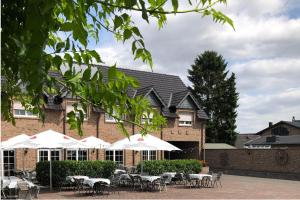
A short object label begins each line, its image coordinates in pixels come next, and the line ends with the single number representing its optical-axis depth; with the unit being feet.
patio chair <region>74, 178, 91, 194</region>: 68.90
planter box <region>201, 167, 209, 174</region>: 115.96
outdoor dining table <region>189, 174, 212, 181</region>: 78.89
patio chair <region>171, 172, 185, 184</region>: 82.84
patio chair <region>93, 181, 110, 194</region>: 67.46
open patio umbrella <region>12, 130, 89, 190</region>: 69.41
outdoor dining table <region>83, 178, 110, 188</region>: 66.79
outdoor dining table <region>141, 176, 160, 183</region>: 72.18
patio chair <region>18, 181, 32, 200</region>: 56.42
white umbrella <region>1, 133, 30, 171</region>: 71.36
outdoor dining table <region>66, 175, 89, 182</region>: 70.70
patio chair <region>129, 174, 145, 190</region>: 74.63
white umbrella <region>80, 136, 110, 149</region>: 86.95
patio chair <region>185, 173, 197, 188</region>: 79.87
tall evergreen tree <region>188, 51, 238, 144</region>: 217.97
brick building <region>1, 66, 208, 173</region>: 101.40
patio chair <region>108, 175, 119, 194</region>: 79.56
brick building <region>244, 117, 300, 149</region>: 216.33
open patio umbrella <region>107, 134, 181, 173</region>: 75.10
